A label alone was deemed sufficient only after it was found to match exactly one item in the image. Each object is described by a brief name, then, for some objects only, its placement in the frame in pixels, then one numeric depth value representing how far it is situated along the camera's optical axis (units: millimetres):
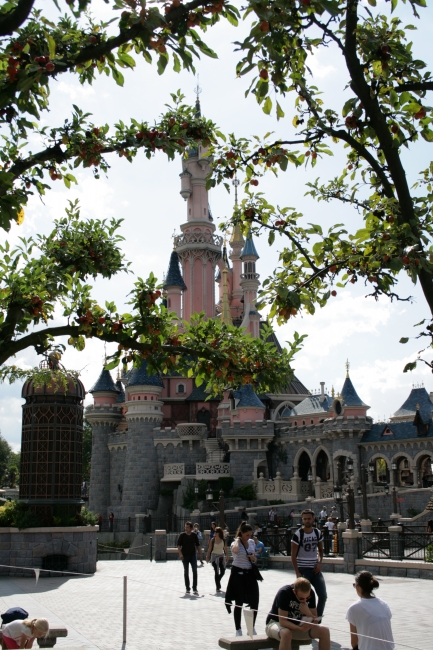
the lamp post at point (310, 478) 41000
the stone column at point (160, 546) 26281
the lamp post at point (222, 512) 27744
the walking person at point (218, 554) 14766
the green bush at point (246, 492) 40781
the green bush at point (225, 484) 41656
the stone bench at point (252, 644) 7324
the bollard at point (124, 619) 9233
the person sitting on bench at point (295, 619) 7047
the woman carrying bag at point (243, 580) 9953
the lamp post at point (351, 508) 21453
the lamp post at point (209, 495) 35288
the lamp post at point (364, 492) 27931
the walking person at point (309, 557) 9367
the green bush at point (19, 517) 19625
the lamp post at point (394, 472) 35847
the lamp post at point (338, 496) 27016
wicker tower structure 20812
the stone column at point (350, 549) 19094
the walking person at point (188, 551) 14758
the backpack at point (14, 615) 7457
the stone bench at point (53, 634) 8398
